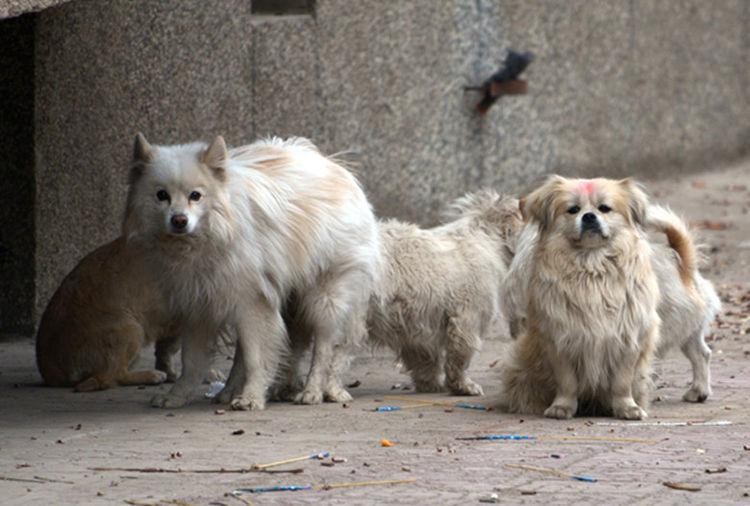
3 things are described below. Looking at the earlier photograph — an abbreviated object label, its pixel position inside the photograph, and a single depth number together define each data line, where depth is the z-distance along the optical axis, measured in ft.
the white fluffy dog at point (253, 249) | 55.98
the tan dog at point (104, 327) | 64.13
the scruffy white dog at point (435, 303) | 61.36
